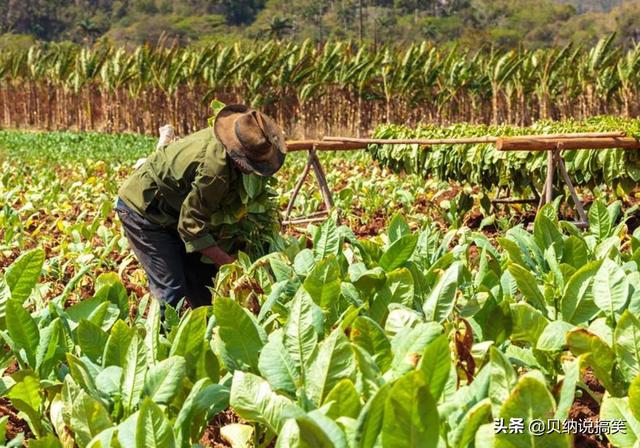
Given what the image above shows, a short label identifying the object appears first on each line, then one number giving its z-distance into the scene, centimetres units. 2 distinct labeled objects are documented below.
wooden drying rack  1269
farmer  794
